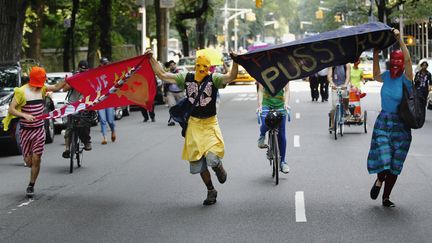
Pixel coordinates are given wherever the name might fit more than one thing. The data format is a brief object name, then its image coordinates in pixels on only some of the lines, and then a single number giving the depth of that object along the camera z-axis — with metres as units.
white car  22.49
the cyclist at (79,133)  14.59
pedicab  18.91
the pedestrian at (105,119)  18.81
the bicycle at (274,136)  11.96
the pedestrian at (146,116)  25.62
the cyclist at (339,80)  18.20
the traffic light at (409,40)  51.84
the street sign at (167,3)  43.91
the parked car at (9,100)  17.28
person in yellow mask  10.19
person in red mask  9.55
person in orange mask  11.38
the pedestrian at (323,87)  32.28
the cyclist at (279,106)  12.56
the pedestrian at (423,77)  20.34
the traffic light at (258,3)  48.47
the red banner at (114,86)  11.61
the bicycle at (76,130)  14.15
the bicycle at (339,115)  18.09
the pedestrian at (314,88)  32.78
